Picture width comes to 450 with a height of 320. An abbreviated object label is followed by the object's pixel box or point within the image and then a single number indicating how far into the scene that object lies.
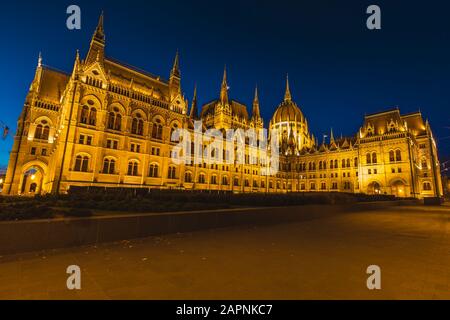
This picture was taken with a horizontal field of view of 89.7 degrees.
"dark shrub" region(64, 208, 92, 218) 7.69
